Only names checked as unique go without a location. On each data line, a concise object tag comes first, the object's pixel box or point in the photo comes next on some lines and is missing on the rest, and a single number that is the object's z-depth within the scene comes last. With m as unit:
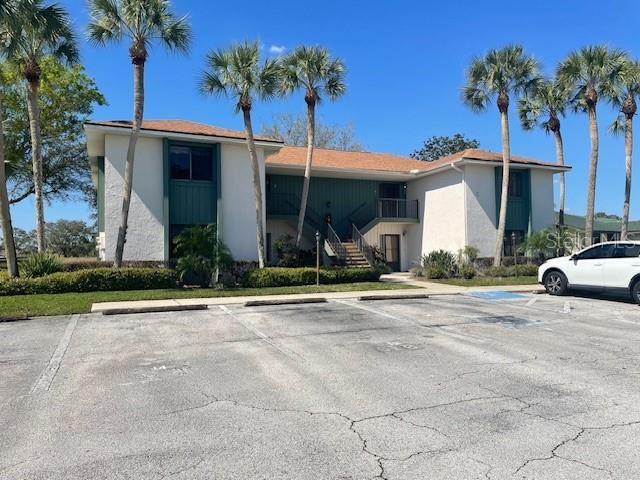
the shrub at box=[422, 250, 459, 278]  21.86
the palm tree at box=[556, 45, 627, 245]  22.95
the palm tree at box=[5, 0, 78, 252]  15.43
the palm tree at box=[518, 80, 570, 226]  27.03
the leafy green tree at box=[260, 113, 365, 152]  43.06
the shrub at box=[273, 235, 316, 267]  20.73
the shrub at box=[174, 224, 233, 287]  17.11
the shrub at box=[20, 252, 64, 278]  15.98
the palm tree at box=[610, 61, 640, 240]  22.97
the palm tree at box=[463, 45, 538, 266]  22.48
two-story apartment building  18.91
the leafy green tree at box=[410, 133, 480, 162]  53.66
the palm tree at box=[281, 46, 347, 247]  20.12
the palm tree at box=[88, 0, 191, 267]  16.70
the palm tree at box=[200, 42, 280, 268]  18.28
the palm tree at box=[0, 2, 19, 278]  15.03
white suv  13.24
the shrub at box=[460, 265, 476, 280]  21.80
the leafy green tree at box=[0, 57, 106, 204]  28.47
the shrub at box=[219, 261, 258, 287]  18.38
